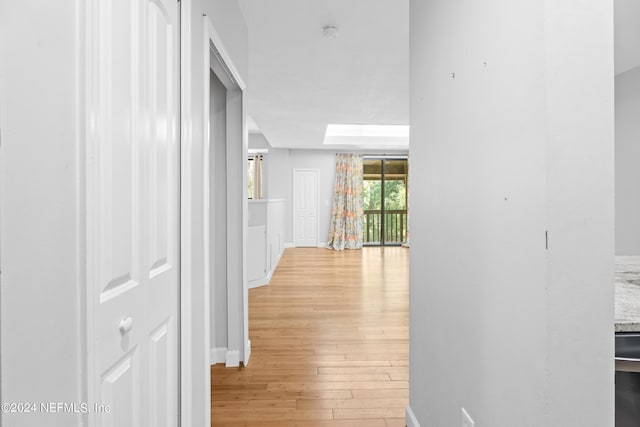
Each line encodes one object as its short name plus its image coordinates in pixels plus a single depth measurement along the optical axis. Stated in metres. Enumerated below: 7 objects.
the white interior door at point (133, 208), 0.81
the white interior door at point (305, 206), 8.66
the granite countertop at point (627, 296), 0.89
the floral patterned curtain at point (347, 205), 8.45
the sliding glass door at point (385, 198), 8.78
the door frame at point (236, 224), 2.49
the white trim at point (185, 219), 1.36
